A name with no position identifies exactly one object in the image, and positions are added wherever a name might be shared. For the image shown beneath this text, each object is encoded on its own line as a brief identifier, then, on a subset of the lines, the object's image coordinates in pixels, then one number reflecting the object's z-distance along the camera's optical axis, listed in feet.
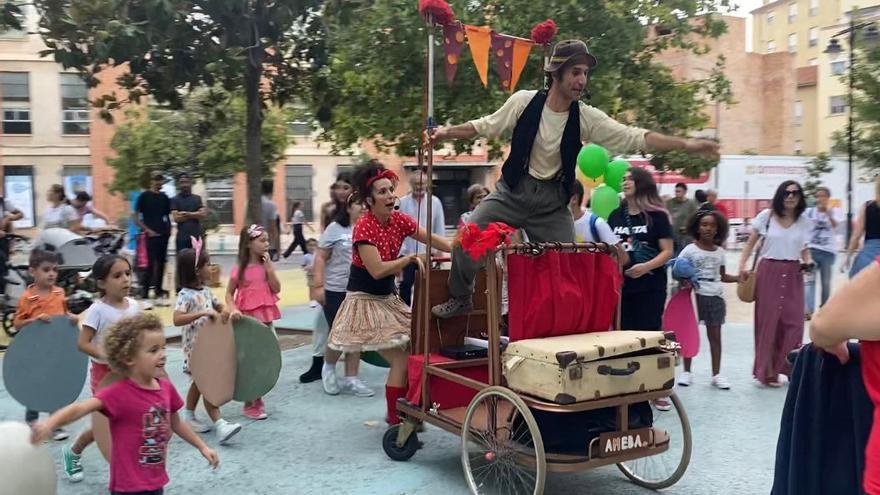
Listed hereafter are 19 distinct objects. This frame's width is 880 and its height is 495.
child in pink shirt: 10.59
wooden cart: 13.08
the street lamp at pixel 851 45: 55.77
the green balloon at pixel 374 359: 19.53
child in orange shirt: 17.48
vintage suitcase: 12.49
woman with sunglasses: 22.79
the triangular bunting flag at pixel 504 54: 16.55
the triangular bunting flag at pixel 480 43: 15.53
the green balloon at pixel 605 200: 24.81
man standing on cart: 14.66
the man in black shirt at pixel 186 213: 37.55
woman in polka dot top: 17.28
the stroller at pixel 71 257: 33.53
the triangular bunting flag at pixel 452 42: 15.55
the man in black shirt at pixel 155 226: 38.83
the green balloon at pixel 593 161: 23.44
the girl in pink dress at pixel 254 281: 19.97
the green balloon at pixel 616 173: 24.67
